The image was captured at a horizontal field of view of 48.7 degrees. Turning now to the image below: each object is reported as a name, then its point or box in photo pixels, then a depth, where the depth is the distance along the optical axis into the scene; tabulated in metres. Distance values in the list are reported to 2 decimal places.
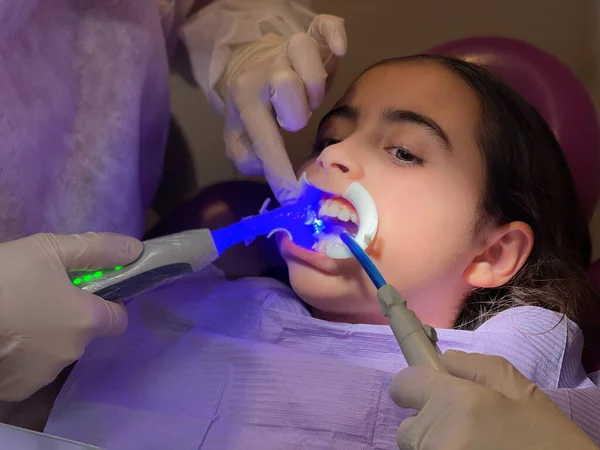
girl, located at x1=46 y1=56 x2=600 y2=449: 0.98
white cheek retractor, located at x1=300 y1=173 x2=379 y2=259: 1.03
